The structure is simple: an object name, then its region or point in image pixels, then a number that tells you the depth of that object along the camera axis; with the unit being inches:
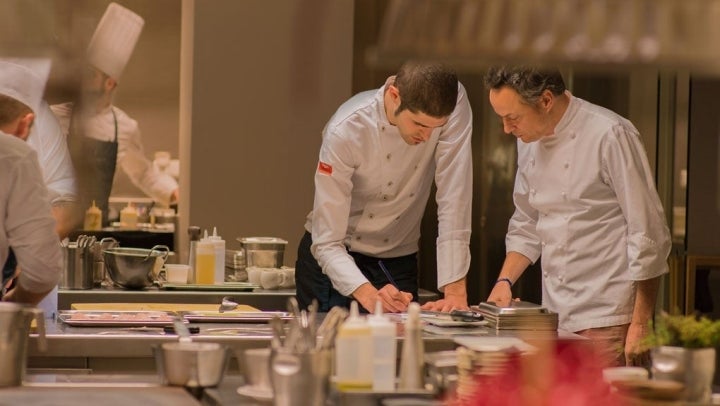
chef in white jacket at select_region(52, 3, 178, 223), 534.3
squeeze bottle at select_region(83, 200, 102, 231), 508.9
